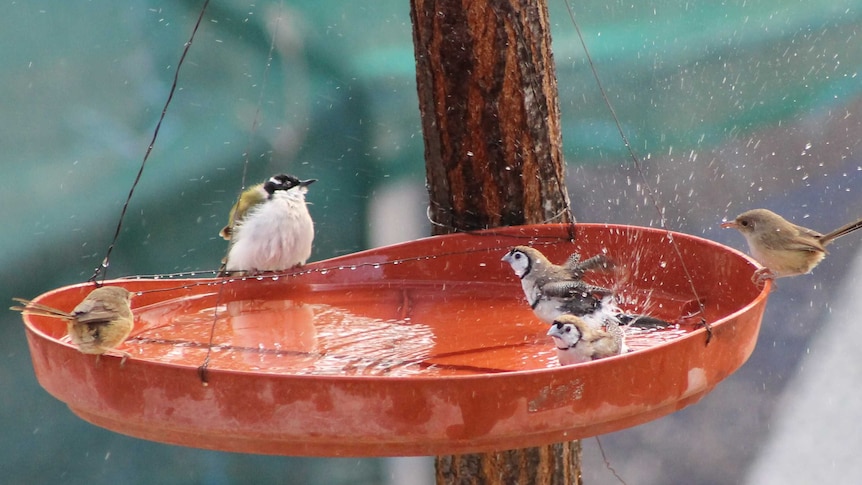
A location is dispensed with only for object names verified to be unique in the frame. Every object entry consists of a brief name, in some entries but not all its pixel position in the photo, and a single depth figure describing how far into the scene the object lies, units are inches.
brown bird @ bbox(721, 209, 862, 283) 278.2
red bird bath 152.5
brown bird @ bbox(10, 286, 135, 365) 187.2
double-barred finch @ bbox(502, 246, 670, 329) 229.5
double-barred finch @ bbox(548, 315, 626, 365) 198.1
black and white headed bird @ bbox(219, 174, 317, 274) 301.0
